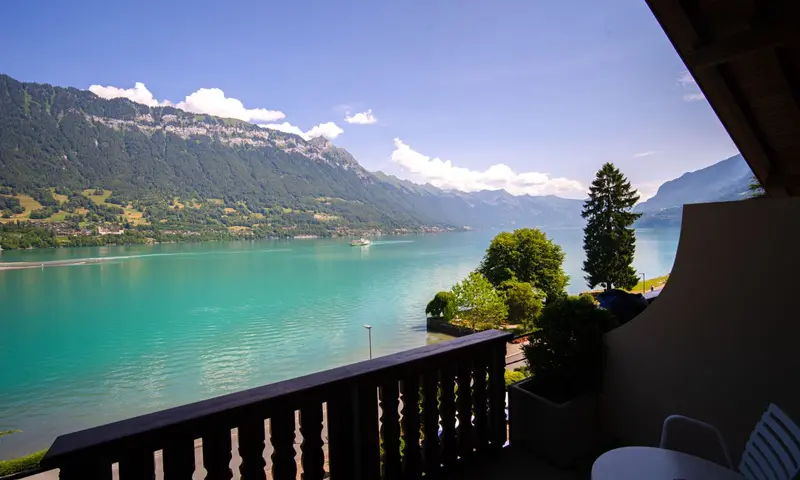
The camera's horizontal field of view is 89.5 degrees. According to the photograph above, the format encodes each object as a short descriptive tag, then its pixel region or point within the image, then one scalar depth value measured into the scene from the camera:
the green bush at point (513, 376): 10.75
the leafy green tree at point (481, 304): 26.33
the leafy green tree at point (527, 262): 32.28
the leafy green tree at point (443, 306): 29.73
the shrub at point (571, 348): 2.70
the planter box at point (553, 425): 2.55
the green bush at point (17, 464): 10.10
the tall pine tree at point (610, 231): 29.08
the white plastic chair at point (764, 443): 1.35
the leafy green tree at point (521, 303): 27.27
